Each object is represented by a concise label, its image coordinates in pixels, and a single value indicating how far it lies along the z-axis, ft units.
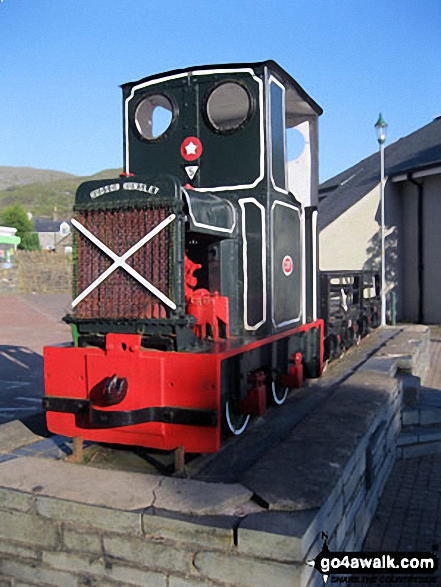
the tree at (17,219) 213.25
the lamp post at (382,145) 46.95
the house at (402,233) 59.77
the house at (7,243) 103.07
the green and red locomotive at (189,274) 13.33
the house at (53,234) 164.37
